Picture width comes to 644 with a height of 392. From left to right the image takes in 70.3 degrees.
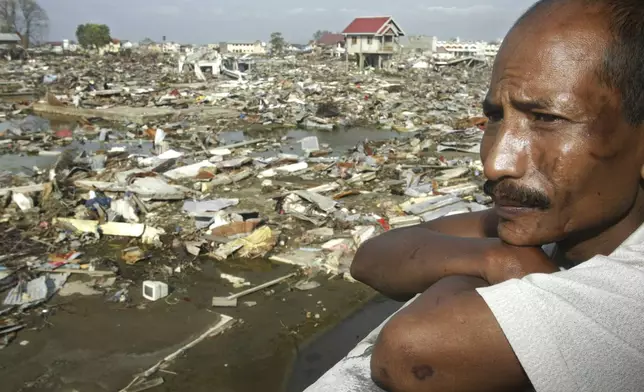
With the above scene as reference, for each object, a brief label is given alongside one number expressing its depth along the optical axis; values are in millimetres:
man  879
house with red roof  41969
